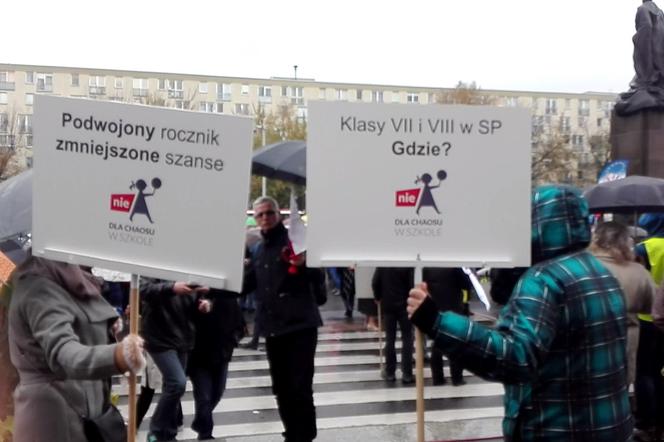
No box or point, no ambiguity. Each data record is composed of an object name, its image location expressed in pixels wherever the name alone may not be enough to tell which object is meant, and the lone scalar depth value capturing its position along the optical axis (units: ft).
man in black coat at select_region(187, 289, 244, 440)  21.03
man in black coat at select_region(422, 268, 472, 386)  29.04
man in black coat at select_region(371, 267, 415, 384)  29.66
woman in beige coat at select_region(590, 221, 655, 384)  19.48
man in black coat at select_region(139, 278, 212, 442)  20.03
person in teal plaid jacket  8.68
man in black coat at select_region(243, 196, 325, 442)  19.17
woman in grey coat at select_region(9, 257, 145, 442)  9.93
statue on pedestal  60.39
